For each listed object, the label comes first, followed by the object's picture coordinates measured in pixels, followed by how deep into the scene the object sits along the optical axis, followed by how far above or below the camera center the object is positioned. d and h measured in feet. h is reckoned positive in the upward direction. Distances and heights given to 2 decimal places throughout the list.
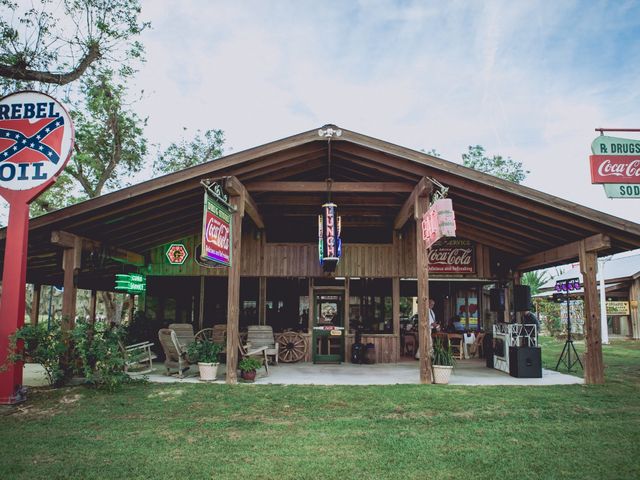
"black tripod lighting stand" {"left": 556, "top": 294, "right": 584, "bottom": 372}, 32.37 -4.96
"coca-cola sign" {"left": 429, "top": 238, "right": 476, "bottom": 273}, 39.42 +3.42
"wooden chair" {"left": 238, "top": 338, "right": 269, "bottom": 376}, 27.98 -3.54
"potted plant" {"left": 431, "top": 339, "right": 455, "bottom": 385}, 25.90 -3.87
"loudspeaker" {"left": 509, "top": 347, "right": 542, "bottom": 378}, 29.09 -4.18
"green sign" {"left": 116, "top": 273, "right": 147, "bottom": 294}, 36.19 +1.08
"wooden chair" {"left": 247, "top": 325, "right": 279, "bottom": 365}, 33.12 -2.98
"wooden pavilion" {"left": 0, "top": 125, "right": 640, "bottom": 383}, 26.18 +4.26
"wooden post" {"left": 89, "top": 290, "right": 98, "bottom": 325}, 38.73 -0.62
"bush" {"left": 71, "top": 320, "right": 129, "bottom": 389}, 23.71 -3.29
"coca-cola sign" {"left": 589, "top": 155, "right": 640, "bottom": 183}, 24.50 +7.05
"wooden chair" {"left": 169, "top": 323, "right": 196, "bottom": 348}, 31.27 -2.60
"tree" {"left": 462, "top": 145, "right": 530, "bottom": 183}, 81.15 +24.19
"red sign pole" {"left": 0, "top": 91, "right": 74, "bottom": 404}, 21.59 +6.38
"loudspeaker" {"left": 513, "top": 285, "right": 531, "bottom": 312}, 33.55 -0.03
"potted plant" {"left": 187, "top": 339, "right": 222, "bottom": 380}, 26.78 -3.62
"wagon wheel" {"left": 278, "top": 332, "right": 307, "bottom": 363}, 36.55 -4.09
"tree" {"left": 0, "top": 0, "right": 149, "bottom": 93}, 33.94 +20.16
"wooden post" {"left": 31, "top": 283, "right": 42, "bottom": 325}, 41.70 -0.76
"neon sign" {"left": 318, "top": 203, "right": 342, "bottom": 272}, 28.32 +3.98
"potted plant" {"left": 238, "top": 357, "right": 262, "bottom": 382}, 26.45 -4.18
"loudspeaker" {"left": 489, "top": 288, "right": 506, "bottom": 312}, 37.17 -0.05
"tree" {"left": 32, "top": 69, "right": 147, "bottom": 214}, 49.21 +18.92
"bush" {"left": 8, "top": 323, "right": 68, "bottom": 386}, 21.23 -2.67
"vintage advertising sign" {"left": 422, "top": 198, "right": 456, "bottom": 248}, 20.88 +3.64
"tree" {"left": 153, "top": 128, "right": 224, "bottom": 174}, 70.54 +22.83
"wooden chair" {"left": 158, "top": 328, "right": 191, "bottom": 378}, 27.79 -3.51
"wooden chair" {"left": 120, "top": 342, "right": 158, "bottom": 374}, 26.71 -3.99
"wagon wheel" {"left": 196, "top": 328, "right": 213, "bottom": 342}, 36.39 -3.17
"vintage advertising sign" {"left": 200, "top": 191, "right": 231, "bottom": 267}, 21.83 +3.25
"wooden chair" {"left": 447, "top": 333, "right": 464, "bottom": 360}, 40.34 -4.26
